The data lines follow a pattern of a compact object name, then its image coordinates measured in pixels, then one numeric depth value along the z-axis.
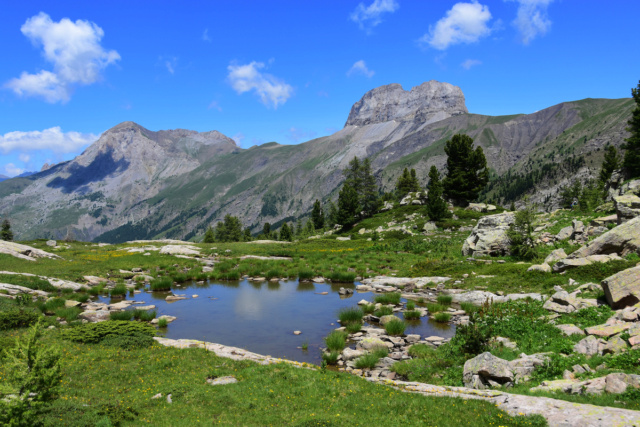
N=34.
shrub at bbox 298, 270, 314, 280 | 41.84
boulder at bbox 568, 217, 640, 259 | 24.14
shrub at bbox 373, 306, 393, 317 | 25.84
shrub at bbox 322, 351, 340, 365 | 18.41
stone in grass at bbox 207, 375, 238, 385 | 14.59
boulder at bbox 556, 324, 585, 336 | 16.34
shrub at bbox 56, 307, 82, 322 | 22.84
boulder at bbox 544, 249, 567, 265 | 29.22
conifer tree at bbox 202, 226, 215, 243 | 113.12
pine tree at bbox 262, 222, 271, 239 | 130.79
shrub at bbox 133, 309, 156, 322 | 25.02
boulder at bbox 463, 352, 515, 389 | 13.75
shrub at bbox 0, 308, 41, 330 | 19.34
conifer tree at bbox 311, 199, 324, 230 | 124.38
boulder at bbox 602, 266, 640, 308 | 17.17
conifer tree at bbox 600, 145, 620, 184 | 91.50
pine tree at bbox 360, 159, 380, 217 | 98.06
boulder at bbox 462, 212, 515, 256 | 40.31
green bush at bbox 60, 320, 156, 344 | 18.59
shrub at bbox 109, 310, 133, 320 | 23.73
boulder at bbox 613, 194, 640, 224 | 27.70
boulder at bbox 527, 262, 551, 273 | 28.27
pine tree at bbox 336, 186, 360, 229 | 89.19
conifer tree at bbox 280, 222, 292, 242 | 111.70
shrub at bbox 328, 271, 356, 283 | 39.84
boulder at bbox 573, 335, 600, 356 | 13.97
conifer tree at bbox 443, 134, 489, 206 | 81.62
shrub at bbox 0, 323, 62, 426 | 7.61
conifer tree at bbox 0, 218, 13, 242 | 92.61
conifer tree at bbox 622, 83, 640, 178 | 52.31
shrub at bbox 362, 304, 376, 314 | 27.10
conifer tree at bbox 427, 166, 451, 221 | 68.00
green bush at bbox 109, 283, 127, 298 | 32.62
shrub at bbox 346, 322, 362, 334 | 23.03
